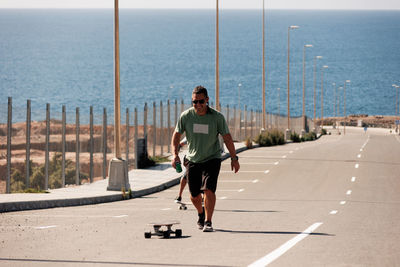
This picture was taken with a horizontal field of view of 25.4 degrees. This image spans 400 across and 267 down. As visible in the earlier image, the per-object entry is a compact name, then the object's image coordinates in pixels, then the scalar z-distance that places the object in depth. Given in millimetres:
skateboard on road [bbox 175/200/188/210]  17859
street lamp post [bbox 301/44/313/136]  87231
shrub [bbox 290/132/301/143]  63562
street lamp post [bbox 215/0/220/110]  38250
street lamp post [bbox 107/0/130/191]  22625
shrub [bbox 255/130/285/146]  49969
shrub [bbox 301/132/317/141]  76456
